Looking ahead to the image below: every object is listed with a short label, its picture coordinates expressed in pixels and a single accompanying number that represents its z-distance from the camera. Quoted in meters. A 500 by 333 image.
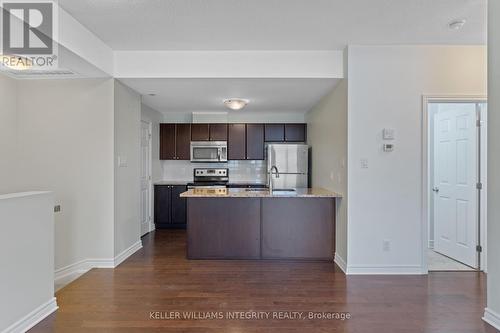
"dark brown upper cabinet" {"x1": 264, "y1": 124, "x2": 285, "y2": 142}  6.70
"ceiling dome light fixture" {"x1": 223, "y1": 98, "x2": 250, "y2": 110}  5.02
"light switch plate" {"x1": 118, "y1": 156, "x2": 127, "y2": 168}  4.06
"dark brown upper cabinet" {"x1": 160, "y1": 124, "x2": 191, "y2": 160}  6.64
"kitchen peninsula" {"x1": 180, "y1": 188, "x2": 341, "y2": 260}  4.23
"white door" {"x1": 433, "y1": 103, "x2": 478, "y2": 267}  3.95
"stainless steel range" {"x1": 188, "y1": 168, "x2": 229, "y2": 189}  6.75
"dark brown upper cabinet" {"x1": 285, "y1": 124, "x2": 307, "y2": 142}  6.70
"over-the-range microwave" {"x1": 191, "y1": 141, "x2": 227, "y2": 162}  6.61
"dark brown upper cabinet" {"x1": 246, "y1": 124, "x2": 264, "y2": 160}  6.70
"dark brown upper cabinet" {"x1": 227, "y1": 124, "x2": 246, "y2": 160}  6.69
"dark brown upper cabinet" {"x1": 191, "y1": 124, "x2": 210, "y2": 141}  6.63
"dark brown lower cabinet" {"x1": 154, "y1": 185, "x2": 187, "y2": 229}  6.25
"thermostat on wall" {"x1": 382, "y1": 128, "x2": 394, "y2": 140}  3.63
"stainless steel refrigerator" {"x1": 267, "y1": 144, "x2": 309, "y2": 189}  5.99
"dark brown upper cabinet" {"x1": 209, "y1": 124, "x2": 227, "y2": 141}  6.64
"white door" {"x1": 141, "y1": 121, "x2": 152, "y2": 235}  5.77
